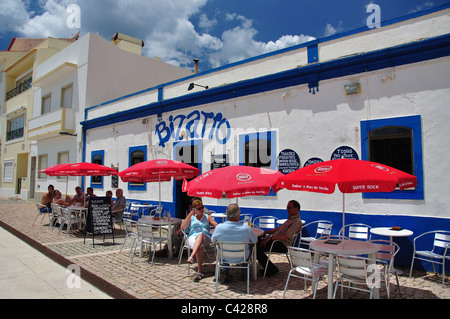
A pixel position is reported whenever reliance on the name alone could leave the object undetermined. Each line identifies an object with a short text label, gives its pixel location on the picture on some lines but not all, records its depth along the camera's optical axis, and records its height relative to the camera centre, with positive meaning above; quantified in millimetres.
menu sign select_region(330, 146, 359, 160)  7152 +799
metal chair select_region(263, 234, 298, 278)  5662 -1035
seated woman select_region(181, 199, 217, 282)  5867 -739
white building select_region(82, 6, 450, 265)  6270 +1823
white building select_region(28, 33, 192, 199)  16594 +5640
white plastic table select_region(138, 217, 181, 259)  7109 -777
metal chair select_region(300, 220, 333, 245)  7056 -893
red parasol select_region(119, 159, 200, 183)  7484 +431
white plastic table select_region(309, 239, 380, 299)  4352 -852
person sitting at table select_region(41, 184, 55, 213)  11594 -437
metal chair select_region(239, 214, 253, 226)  8373 -783
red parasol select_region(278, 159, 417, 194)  4152 +147
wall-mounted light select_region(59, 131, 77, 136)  16797 +2899
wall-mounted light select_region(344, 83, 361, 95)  7215 +2259
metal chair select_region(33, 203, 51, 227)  11266 -745
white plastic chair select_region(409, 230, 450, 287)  5602 -1091
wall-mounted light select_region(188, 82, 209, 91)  10878 +3487
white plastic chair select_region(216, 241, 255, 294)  5059 -1019
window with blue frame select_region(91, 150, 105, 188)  15148 +1301
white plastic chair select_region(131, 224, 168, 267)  6578 -1001
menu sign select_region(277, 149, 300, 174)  8070 +698
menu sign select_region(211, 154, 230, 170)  9664 +847
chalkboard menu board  8383 -764
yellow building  22625 +6093
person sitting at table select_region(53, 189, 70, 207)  11117 -425
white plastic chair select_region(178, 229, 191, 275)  6190 -1146
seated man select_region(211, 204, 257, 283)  5199 -692
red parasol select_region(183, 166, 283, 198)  5141 +88
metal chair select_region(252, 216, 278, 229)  8023 -853
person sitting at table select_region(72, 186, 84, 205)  11479 -357
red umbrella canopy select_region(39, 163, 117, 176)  10164 +587
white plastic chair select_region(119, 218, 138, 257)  7029 -926
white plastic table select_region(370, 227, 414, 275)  5712 -793
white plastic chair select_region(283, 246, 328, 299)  4363 -1070
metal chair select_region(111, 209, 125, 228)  9953 -878
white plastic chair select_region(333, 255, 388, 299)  4016 -1075
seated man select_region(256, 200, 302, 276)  5641 -868
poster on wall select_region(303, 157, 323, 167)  7688 +675
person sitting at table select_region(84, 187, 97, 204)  10859 -167
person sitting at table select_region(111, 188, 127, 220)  10008 -568
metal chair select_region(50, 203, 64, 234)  9988 -856
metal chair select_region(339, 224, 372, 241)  6445 -887
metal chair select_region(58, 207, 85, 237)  9328 -906
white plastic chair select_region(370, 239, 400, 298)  4533 -1035
